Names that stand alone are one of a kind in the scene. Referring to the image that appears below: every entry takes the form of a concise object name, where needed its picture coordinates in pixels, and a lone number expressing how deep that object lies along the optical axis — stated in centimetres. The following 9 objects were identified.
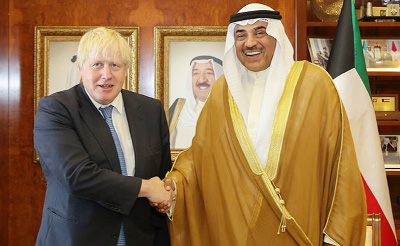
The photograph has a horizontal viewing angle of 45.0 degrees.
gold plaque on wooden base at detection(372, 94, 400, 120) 372
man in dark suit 190
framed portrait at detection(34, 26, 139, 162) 363
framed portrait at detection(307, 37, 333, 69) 359
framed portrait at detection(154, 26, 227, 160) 366
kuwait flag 297
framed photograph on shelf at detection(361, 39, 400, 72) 371
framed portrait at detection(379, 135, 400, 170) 375
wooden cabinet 352
